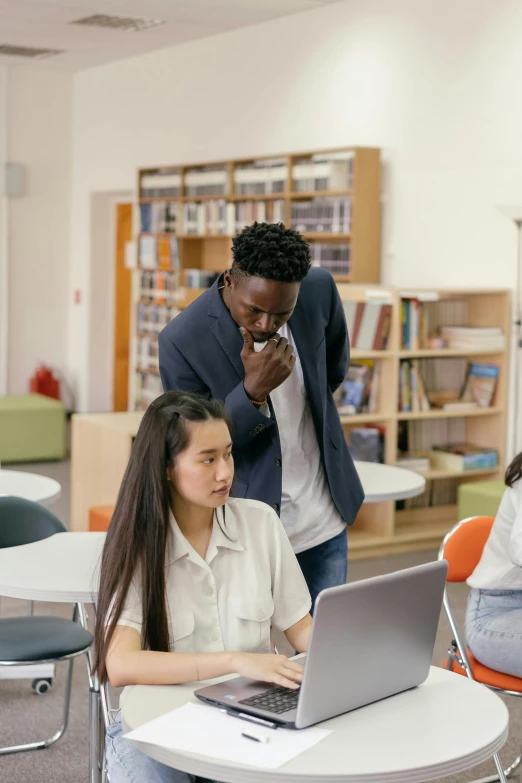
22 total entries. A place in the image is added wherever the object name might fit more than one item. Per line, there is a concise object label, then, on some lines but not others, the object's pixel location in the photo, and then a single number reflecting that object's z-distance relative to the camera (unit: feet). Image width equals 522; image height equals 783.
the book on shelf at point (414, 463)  19.52
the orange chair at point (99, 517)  16.43
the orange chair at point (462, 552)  9.09
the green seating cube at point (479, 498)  18.29
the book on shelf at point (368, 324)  18.93
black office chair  9.29
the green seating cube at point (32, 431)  26.45
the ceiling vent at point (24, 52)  30.60
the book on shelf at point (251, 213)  24.23
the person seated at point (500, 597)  8.70
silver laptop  5.18
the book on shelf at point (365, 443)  18.90
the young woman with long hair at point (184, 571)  6.09
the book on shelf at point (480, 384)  20.01
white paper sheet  5.02
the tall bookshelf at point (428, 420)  18.88
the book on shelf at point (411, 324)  19.24
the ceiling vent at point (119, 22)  26.30
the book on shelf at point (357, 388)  19.12
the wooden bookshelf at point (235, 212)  22.29
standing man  7.44
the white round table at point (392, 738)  4.94
